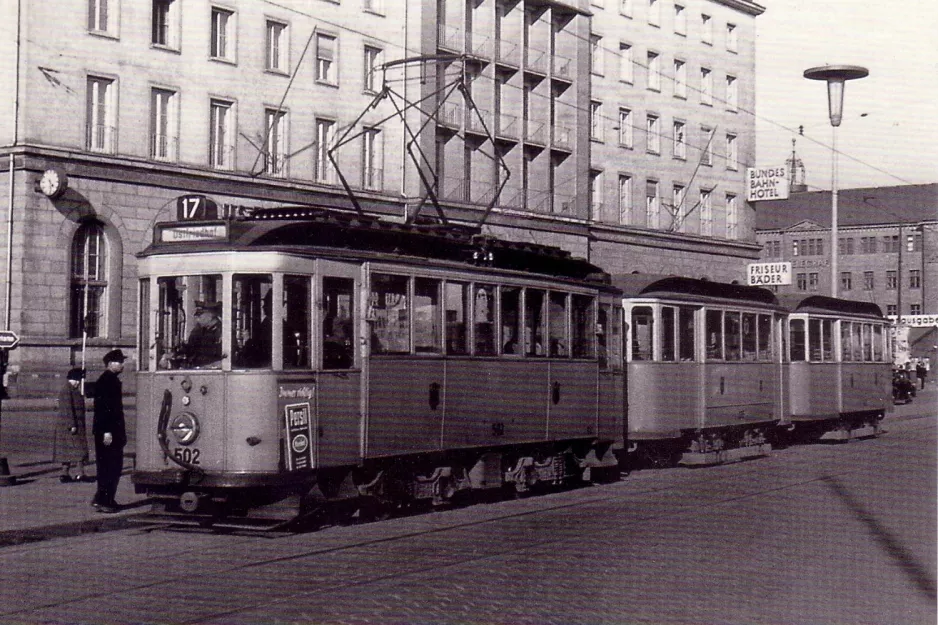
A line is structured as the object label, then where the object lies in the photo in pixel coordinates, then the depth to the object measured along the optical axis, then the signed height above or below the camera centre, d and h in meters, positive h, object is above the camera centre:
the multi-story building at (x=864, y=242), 97.25 +9.19
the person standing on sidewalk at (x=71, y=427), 17.34 -0.87
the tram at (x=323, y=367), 12.38 -0.06
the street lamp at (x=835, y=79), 35.19 +7.70
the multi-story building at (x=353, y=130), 34.47 +7.57
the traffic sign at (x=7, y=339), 16.36 +0.25
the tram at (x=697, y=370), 21.09 -0.14
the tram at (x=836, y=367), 27.06 -0.13
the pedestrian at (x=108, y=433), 14.44 -0.79
